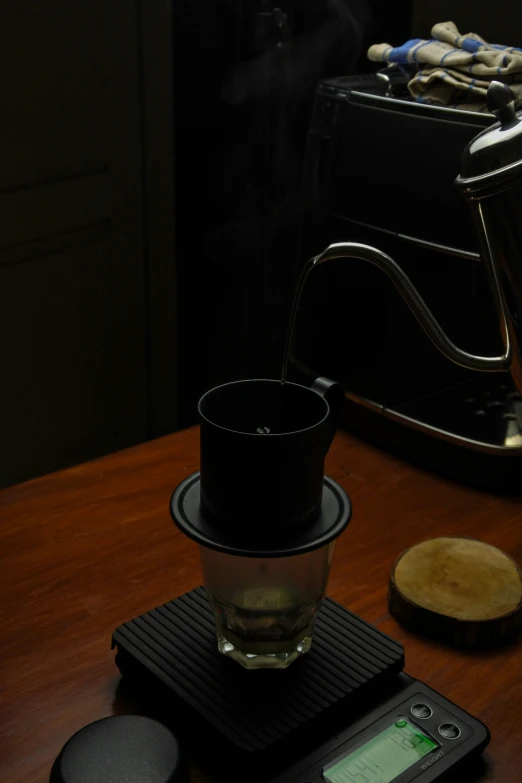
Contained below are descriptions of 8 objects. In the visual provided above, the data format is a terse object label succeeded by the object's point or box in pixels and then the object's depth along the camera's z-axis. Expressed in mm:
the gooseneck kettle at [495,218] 730
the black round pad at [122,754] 647
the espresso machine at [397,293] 1062
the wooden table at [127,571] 765
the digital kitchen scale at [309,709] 689
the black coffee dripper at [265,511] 663
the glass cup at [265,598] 724
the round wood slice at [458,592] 838
